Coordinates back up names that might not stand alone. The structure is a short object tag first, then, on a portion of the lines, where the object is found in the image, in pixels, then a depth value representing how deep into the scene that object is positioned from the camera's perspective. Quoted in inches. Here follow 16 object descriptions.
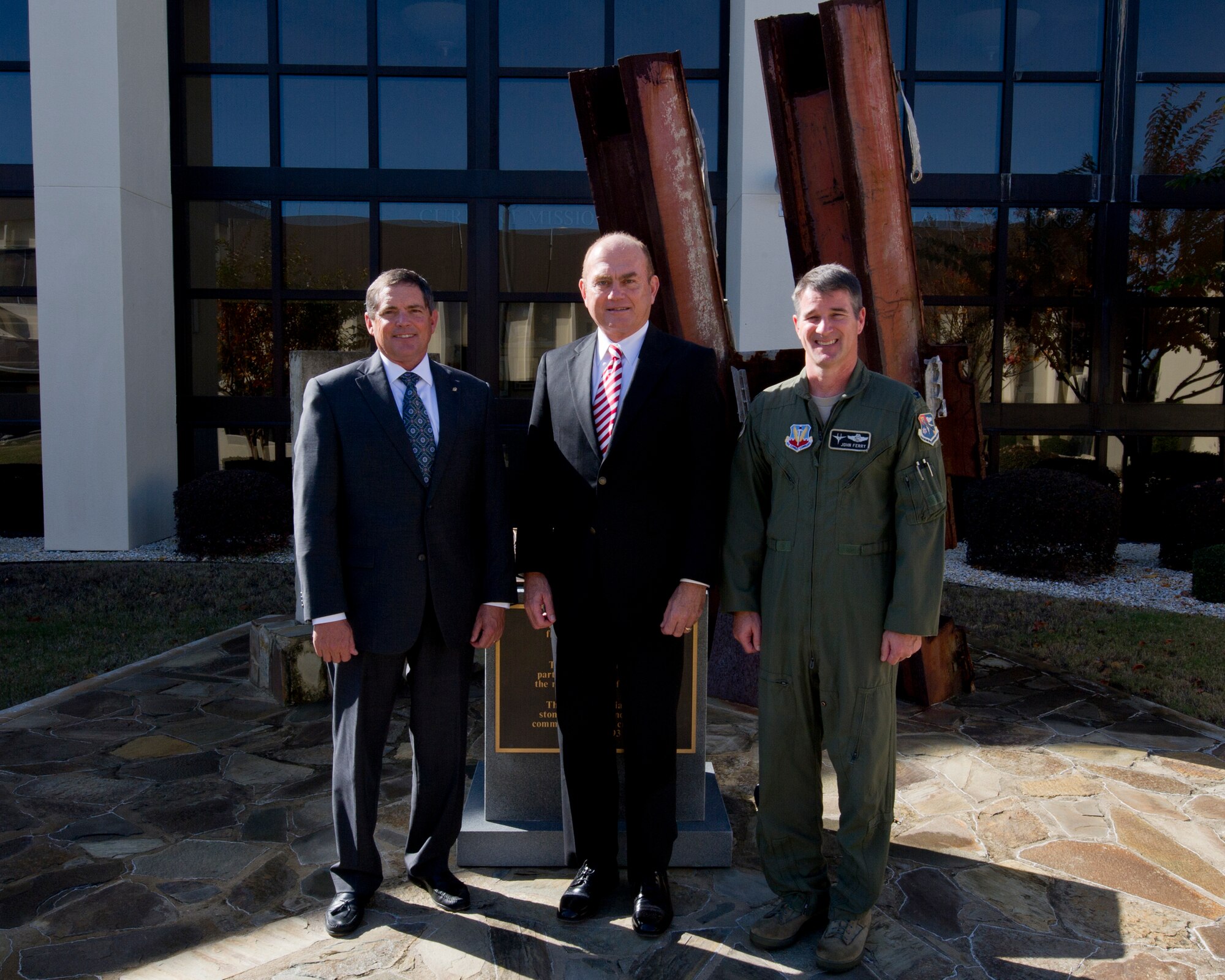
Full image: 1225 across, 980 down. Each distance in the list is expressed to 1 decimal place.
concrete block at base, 193.9
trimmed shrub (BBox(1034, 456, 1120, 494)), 371.2
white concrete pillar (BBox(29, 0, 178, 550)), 332.2
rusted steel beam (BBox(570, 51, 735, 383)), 154.3
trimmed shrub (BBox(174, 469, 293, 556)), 336.2
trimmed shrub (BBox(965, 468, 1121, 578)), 313.1
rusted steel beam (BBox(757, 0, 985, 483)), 153.0
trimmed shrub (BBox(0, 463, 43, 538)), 379.2
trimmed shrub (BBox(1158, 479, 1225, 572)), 312.2
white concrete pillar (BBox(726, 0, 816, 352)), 340.2
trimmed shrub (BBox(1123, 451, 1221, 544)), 370.0
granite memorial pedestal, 130.6
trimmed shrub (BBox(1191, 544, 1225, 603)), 282.0
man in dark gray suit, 108.6
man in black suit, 109.1
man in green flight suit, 102.7
